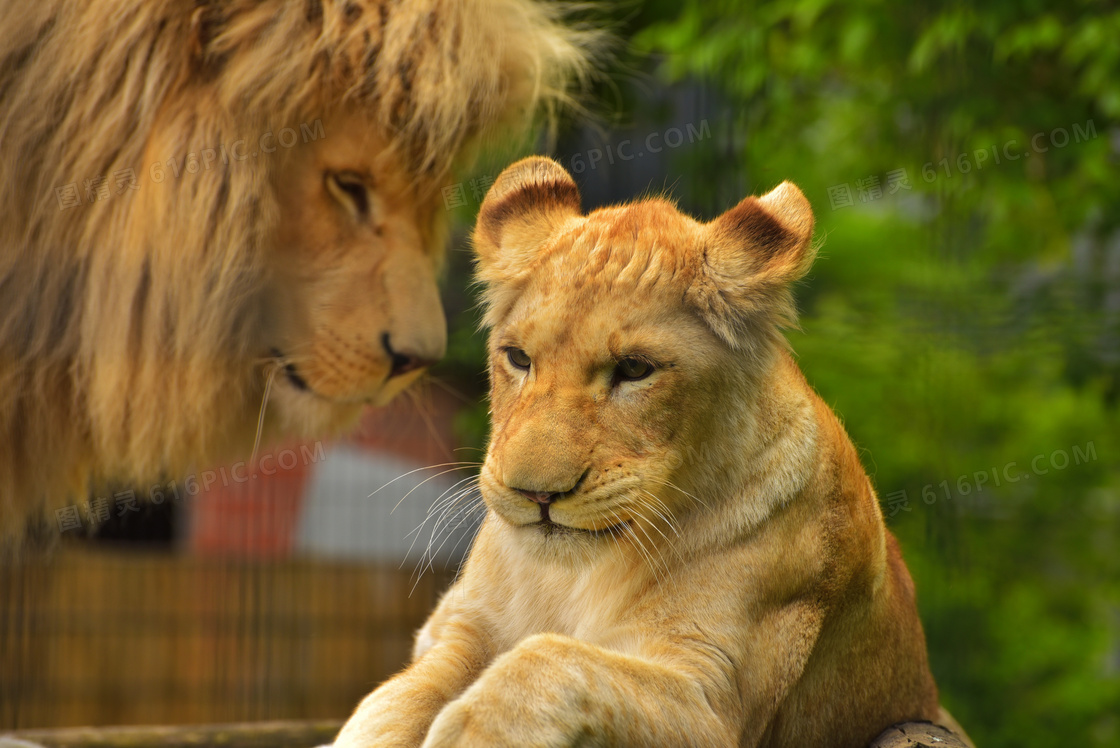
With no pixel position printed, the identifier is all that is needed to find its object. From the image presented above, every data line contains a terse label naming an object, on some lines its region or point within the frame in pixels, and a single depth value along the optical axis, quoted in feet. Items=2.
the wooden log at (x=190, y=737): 16.30
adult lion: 14.35
